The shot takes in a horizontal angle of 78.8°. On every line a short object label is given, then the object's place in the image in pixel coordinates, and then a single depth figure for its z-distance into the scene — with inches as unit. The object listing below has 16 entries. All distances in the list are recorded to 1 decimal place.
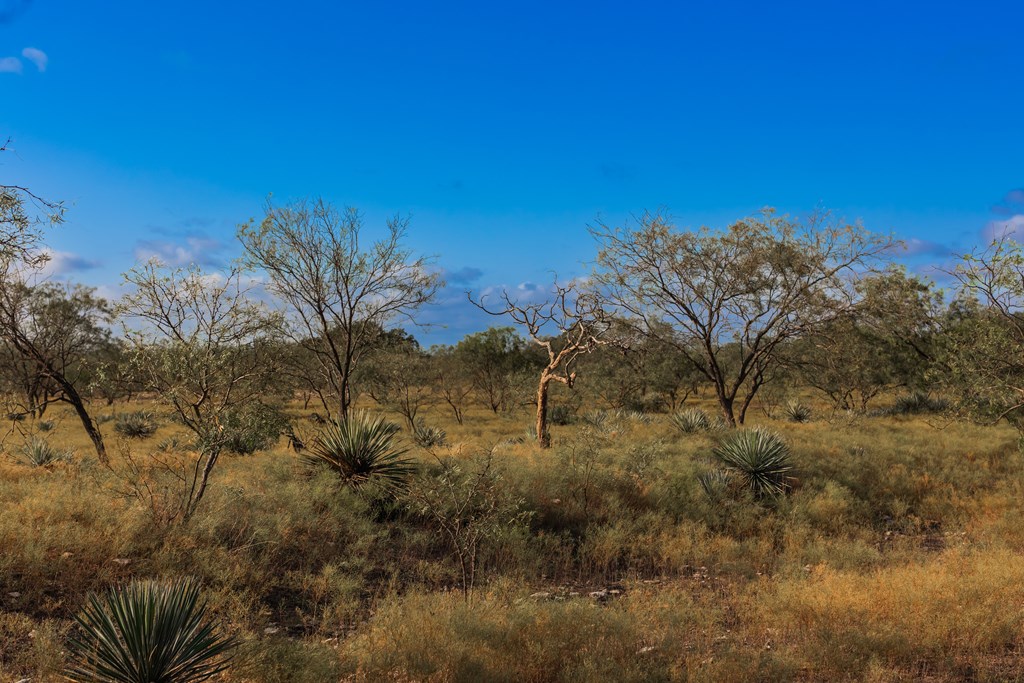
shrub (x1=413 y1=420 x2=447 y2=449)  748.6
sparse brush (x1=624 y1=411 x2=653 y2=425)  1002.1
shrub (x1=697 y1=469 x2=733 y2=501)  586.9
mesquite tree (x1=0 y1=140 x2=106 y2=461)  657.6
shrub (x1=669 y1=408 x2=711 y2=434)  849.5
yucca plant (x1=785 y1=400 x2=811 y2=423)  1145.4
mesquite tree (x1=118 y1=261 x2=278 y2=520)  427.2
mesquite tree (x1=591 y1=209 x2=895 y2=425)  868.0
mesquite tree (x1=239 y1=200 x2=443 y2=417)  838.5
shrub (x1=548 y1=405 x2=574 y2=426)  1147.3
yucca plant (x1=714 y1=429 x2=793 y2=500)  612.1
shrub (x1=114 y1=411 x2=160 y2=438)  1067.3
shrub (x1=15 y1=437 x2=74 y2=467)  597.6
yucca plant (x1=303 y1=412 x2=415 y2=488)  542.6
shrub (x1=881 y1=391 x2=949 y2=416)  1201.5
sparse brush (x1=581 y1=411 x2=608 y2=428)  921.2
